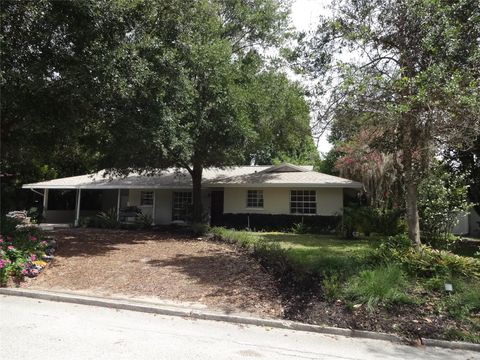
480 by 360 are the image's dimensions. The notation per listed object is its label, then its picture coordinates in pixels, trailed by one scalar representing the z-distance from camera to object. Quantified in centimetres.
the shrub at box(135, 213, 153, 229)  2173
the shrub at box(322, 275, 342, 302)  767
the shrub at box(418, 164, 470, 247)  1420
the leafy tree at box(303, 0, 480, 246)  837
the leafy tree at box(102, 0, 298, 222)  1375
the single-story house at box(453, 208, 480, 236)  2622
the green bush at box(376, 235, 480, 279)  813
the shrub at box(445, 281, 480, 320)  693
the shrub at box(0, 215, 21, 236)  1220
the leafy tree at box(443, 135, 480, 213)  1756
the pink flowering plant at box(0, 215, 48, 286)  961
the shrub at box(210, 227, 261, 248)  1377
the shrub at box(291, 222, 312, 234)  2069
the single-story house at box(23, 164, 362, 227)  2117
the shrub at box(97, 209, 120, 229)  2217
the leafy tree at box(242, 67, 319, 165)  1846
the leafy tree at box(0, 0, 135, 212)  1103
